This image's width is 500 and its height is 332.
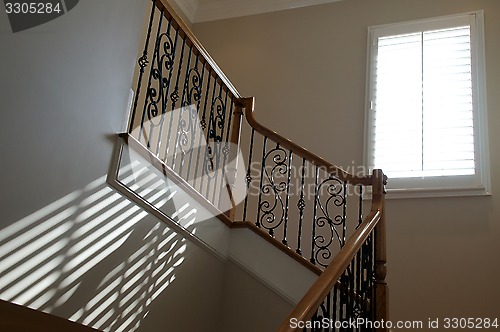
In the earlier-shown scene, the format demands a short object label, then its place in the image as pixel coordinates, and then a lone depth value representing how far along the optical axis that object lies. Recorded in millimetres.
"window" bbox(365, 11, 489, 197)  5703
